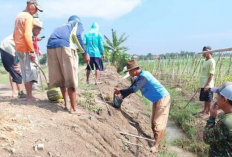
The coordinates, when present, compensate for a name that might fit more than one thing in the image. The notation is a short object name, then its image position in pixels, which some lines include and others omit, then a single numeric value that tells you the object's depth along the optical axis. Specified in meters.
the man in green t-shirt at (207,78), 6.01
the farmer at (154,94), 4.49
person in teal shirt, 6.92
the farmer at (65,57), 3.81
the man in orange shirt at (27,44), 4.03
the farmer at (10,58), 5.18
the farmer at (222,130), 2.30
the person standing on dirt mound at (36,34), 4.59
